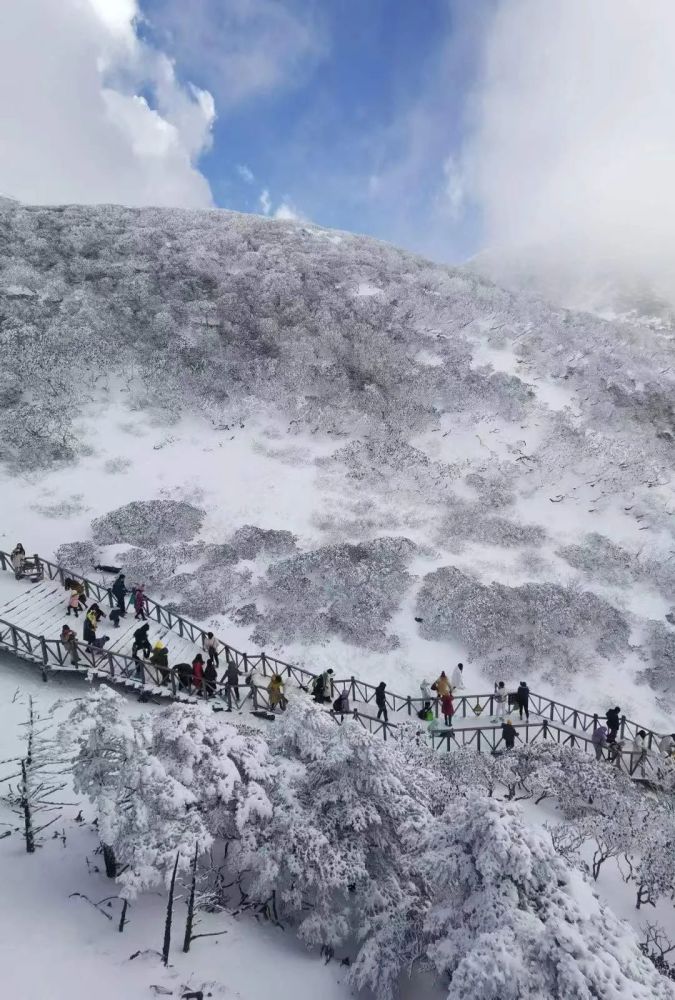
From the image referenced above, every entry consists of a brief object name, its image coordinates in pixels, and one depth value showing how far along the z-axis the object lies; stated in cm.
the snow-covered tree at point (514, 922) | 594
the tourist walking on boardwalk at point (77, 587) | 1728
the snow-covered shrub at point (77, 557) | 2078
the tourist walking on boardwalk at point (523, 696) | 1592
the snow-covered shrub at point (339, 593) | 1948
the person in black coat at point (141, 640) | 1479
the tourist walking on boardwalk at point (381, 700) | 1524
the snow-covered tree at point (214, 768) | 877
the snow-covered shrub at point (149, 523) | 2266
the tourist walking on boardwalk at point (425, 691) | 1598
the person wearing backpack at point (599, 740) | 1485
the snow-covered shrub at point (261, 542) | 2250
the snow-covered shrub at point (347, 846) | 869
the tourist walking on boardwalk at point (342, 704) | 1472
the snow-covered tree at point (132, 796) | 775
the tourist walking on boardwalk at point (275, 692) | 1441
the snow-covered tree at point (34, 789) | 890
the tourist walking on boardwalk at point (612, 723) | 1502
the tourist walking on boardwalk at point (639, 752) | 1450
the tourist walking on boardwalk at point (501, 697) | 1602
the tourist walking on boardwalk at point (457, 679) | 1684
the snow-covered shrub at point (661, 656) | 1842
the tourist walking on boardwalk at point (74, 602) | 1684
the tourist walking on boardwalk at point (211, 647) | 1570
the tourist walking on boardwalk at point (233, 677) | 1452
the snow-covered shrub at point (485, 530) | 2367
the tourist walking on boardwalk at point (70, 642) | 1430
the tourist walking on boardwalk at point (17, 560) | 1844
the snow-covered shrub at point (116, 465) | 2602
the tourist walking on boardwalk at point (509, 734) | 1462
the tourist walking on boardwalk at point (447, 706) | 1555
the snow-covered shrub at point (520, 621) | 1912
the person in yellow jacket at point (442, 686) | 1582
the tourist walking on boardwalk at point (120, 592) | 1719
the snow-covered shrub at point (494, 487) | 2539
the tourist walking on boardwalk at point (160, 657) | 1460
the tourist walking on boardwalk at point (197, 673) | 1446
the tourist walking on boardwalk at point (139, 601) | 1708
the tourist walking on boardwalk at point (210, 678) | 1458
